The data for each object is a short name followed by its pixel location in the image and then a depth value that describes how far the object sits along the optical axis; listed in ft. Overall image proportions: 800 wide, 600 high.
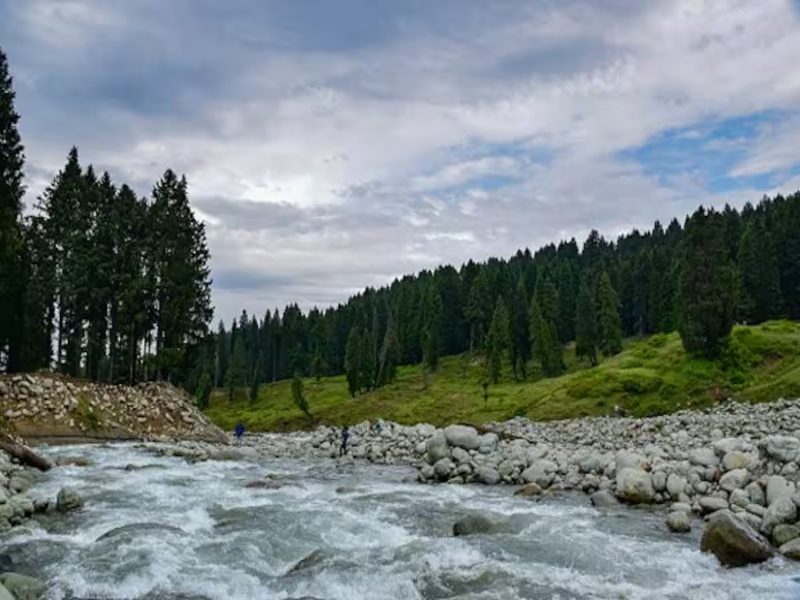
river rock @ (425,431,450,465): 106.52
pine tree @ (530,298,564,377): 296.30
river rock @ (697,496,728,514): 67.92
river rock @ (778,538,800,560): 52.00
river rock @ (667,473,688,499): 76.18
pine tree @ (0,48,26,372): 118.21
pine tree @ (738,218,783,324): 279.69
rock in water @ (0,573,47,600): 39.11
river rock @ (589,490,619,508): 75.95
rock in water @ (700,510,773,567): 50.24
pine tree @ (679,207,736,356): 200.03
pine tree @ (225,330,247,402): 396.57
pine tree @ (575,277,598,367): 309.42
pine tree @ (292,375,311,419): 260.83
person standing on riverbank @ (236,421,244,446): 171.29
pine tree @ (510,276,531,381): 316.81
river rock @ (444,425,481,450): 110.22
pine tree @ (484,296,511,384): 284.20
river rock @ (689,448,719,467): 81.92
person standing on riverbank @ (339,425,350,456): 141.90
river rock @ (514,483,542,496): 84.17
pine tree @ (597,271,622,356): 315.99
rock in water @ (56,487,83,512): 65.87
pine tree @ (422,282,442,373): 346.93
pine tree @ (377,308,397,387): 336.53
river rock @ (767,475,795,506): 64.31
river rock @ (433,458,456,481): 99.96
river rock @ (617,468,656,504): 76.33
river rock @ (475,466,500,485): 95.14
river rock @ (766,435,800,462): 75.36
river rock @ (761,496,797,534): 57.93
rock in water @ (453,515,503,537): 60.29
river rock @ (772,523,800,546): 55.36
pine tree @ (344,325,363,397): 323.98
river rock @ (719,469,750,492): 72.50
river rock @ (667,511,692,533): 62.23
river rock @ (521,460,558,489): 91.84
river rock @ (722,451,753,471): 78.02
